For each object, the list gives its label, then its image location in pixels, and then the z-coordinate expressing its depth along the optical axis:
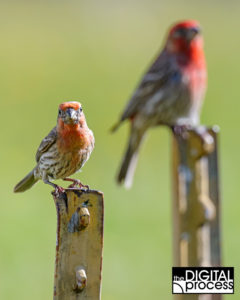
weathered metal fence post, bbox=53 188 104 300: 7.60
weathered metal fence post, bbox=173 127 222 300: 10.04
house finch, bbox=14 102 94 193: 8.69
